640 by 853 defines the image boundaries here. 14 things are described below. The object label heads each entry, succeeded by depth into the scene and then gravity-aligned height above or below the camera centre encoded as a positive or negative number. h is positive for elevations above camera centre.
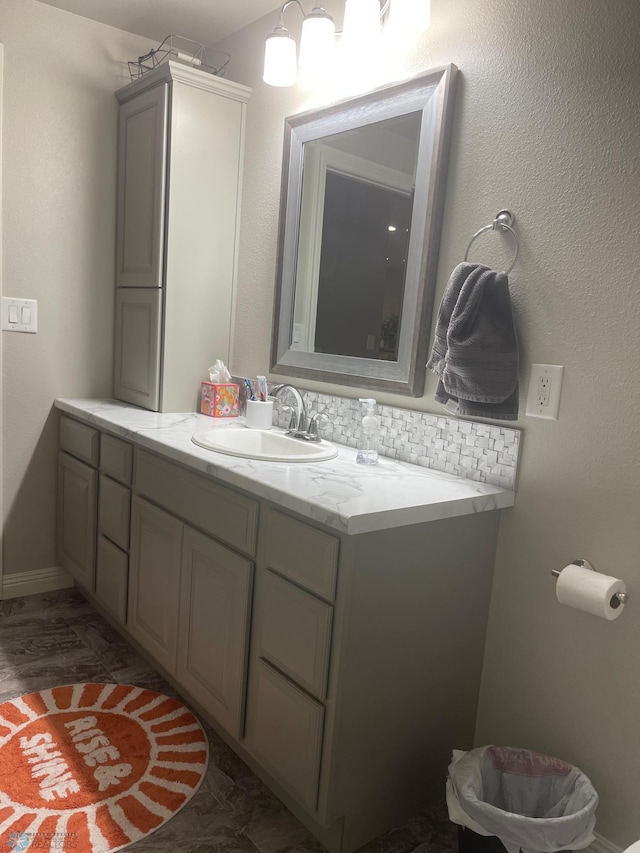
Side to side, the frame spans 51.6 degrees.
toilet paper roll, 1.32 -0.49
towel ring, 1.59 +0.28
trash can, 1.25 -0.93
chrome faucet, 2.11 -0.28
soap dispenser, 1.80 -0.31
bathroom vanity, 1.36 -0.67
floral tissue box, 2.45 -0.31
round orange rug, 1.47 -1.15
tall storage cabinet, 2.36 +0.32
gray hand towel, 1.54 -0.02
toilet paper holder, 1.35 -0.51
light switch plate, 2.48 -0.05
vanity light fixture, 1.72 +0.82
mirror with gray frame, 1.79 +0.27
